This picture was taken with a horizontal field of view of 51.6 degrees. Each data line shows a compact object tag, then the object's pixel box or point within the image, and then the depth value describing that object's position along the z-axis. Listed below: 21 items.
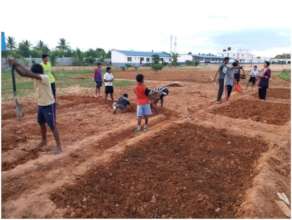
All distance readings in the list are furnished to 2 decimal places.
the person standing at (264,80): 11.64
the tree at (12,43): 50.85
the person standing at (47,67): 7.58
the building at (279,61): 84.06
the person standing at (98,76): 11.68
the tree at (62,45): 63.66
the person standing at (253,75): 15.67
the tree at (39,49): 48.51
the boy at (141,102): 7.01
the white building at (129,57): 65.56
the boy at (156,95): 9.17
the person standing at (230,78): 11.22
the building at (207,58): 98.54
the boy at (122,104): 9.40
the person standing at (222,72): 10.82
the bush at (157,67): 38.02
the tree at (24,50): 47.22
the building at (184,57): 90.46
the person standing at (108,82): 10.51
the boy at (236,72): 11.47
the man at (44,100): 5.32
